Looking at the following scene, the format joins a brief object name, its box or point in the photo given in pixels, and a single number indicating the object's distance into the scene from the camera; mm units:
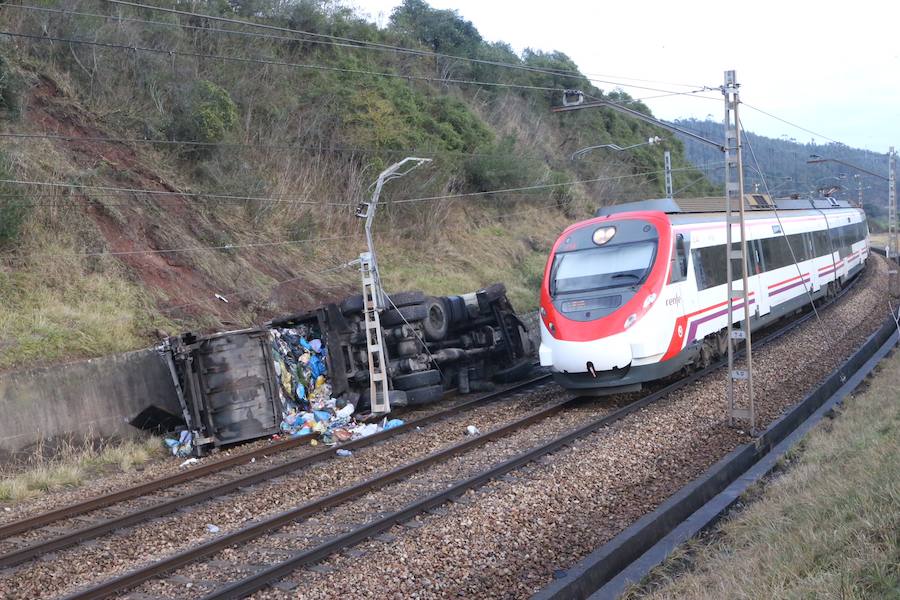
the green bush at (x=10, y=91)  16734
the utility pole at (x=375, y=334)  13312
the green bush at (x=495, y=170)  31984
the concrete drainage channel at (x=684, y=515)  6250
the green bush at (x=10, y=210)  14461
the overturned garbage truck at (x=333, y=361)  12094
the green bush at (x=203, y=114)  20969
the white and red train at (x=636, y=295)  12047
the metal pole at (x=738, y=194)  10531
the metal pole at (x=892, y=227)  27109
